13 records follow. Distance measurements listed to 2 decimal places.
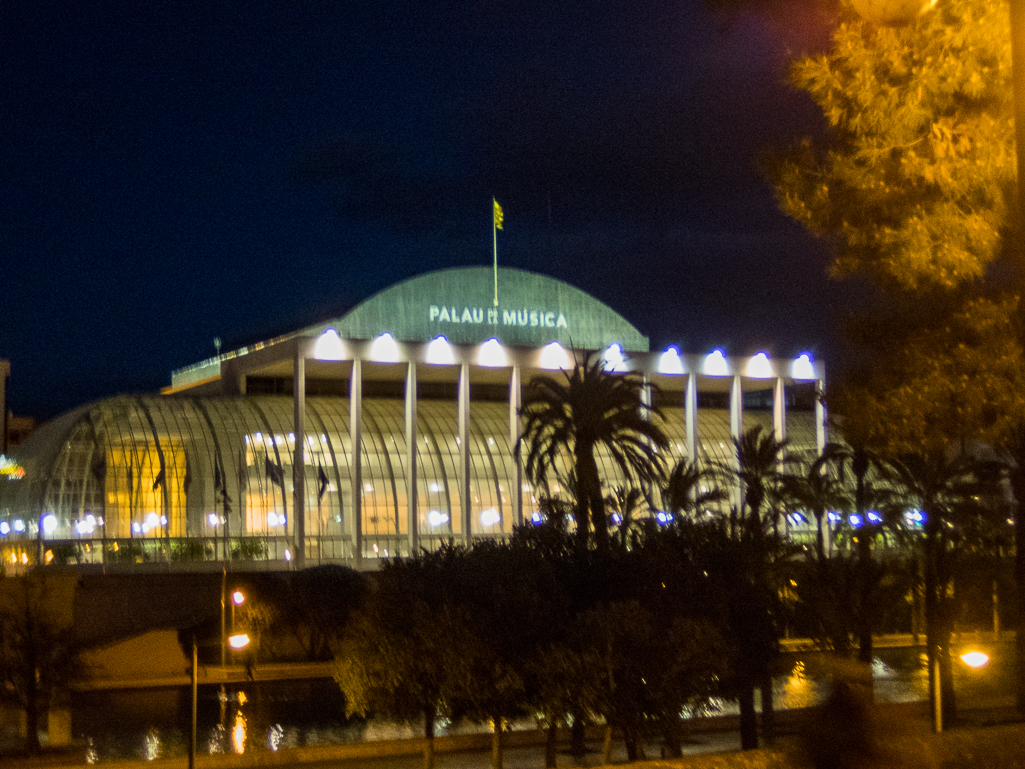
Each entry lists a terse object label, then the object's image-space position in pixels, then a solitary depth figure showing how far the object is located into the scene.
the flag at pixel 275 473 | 62.34
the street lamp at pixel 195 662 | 23.72
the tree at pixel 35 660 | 32.75
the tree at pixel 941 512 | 31.44
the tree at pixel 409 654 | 26.42
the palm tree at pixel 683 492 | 43.06
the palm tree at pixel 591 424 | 41.69
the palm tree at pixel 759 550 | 29.70
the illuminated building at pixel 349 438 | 59.72
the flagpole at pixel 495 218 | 68.75
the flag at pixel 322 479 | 62.84
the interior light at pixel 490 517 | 67.31
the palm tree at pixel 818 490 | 42.31
